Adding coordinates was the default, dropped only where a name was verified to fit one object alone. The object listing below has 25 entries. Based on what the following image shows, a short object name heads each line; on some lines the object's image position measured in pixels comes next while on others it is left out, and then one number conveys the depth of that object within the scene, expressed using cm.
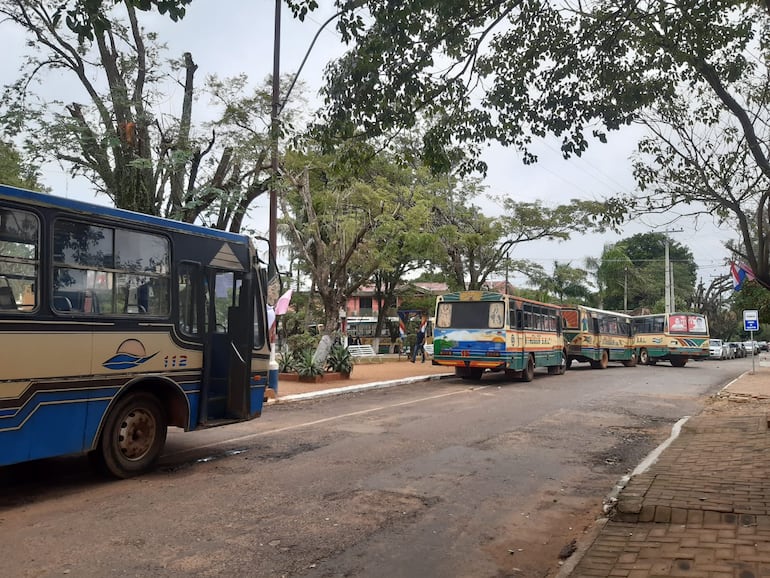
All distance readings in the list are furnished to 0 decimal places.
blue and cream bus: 605
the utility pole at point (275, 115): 1492
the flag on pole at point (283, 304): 1577
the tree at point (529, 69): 679
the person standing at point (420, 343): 2780
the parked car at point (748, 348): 6535
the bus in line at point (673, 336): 3266
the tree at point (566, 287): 4917
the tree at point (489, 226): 2852
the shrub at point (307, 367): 1836
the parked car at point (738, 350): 5616
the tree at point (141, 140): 1552
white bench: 3146
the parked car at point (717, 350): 4881
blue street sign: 2589
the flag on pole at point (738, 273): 1872
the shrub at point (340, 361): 1984
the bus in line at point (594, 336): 2848
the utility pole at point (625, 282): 5509
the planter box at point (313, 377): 1839
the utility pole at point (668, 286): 4118
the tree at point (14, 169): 1596
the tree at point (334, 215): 1920
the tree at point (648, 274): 5728
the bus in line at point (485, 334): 1947
